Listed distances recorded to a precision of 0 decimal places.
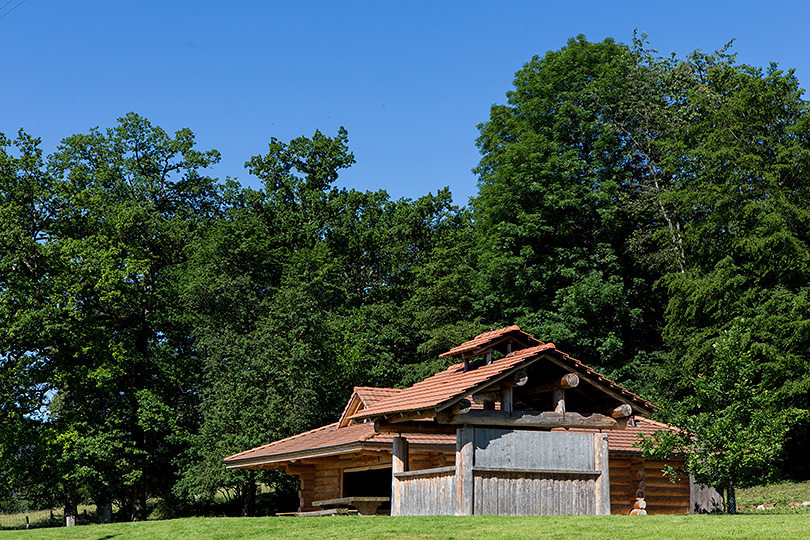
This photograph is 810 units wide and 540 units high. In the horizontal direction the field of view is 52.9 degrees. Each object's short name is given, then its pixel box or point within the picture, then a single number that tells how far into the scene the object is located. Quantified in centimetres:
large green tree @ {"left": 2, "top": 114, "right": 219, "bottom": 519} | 3338
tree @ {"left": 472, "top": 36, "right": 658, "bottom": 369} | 3366
